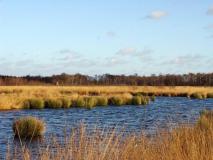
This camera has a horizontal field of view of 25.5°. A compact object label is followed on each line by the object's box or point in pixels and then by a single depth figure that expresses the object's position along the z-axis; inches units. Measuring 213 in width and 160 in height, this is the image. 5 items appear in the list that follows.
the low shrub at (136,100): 1564.6
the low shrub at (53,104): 1359.5
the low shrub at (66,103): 1377.6
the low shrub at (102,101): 1497.3
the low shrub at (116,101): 1557.6
